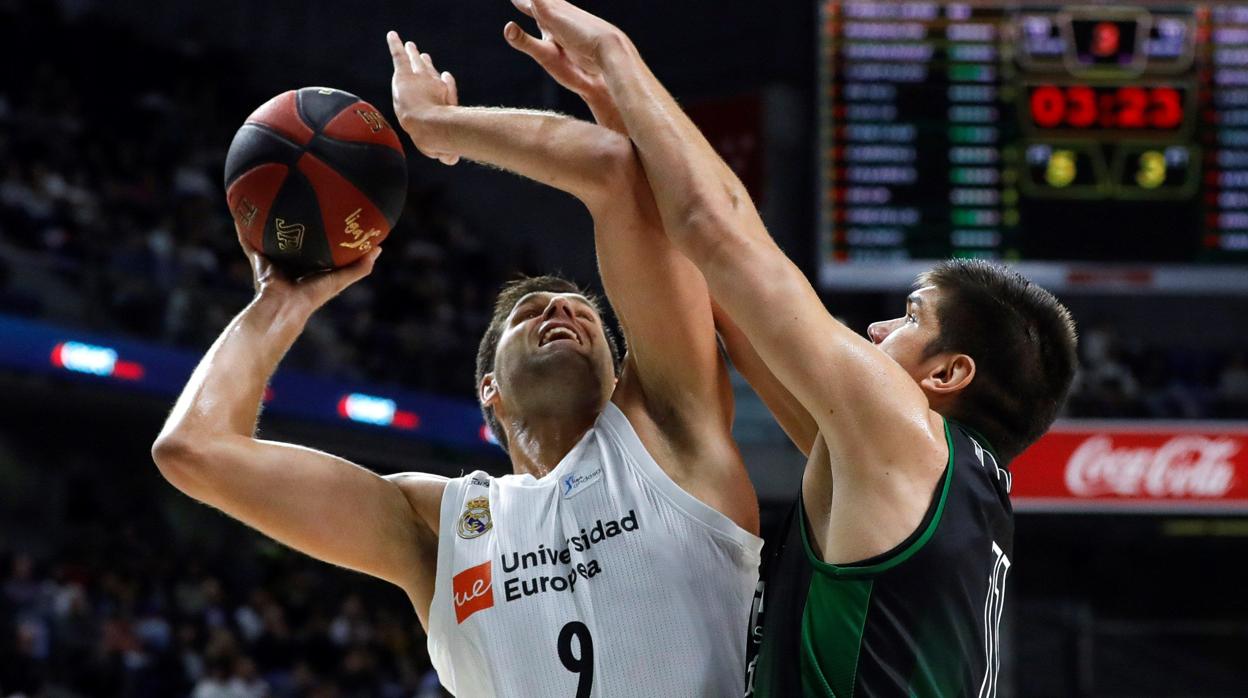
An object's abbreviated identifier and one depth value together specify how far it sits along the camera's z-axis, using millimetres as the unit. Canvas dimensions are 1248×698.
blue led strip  11047
